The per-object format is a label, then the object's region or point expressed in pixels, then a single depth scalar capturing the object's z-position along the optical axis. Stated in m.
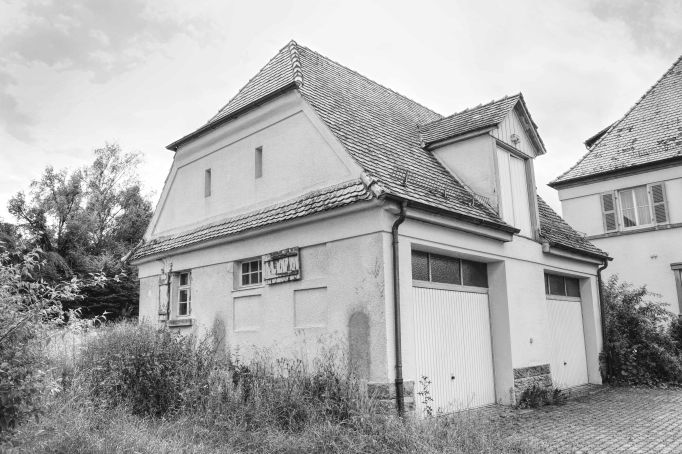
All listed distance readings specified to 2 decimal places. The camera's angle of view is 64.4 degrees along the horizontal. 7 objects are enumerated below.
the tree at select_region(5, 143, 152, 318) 33.94
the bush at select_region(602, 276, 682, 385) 14.76
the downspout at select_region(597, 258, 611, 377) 15.13
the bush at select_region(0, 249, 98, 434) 4.93
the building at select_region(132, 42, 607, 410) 9.02
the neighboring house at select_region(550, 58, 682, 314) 18.28
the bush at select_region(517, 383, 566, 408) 11.14
